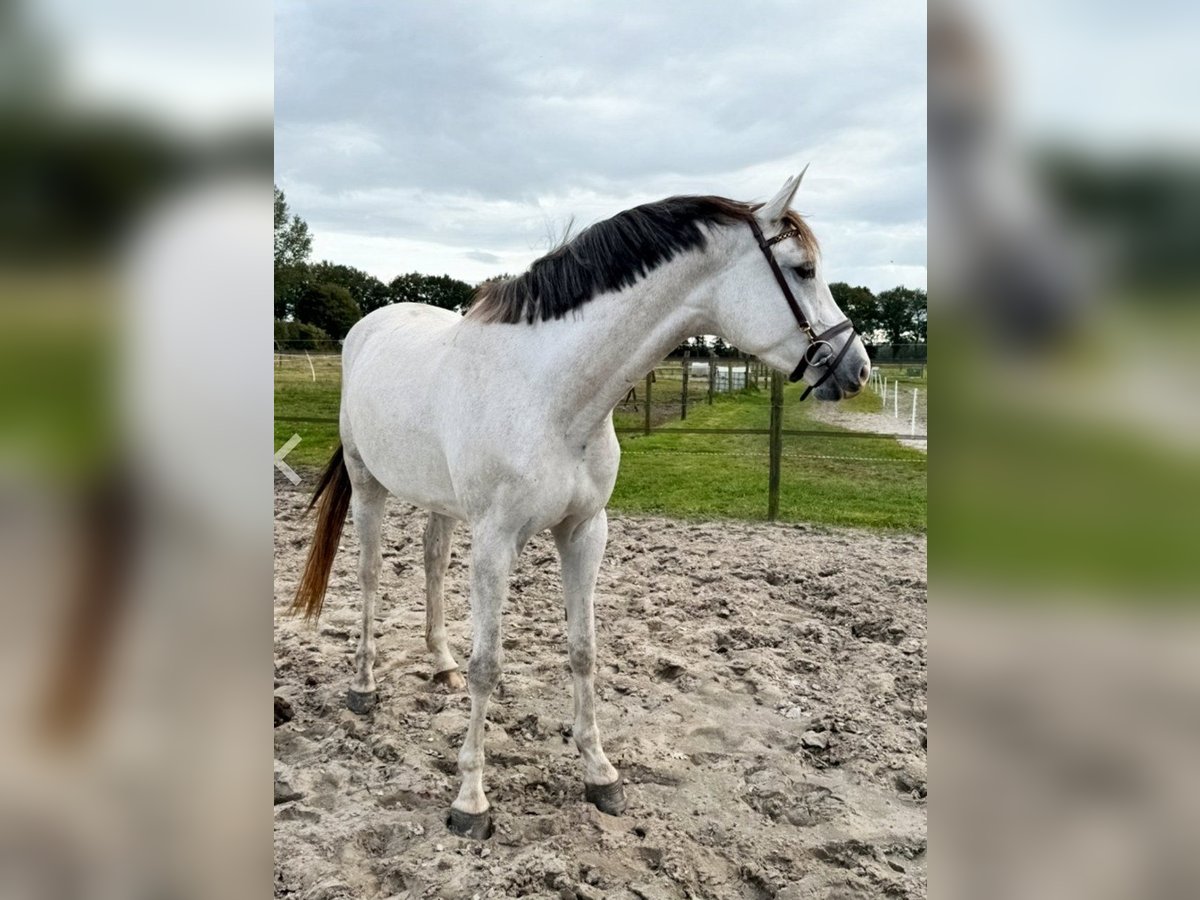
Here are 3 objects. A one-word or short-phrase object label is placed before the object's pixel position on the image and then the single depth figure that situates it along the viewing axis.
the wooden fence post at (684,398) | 10.90
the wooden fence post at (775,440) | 7.28
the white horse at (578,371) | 2.24
